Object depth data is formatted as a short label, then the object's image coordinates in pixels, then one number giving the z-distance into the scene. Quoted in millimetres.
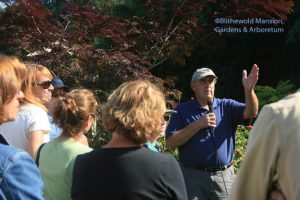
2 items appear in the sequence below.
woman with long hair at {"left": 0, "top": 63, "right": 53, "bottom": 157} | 3311
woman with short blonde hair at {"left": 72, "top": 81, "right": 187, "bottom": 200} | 2461
